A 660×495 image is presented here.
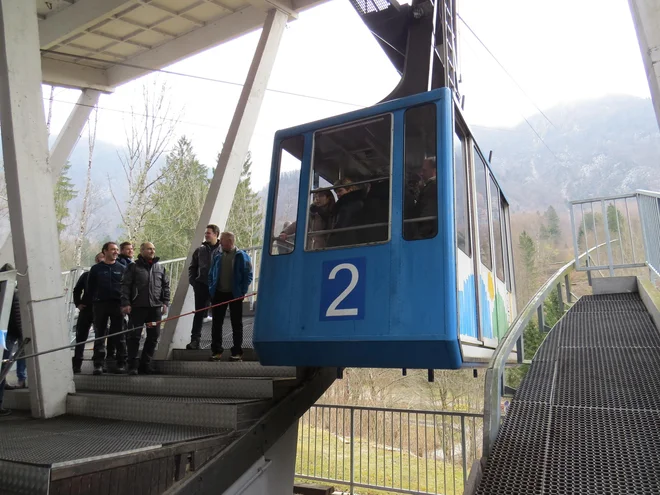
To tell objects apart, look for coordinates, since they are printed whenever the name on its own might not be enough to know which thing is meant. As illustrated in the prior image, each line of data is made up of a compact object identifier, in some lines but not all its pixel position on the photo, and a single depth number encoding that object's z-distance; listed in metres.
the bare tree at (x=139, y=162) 22.17
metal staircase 2.79
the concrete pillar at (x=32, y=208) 5.07
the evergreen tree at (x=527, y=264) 36.43
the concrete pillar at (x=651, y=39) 3.62
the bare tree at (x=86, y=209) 22.27
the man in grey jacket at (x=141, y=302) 5.57
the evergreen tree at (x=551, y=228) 60.52
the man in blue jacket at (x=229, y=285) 5.35
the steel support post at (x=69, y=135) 9.83
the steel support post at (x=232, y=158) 6.59
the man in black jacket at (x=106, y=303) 5.84
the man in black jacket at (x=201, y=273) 6.11
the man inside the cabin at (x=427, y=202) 3.65
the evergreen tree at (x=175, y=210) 26.56
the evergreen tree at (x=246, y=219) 26.88
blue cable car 3.53
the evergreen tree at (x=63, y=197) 26.83
